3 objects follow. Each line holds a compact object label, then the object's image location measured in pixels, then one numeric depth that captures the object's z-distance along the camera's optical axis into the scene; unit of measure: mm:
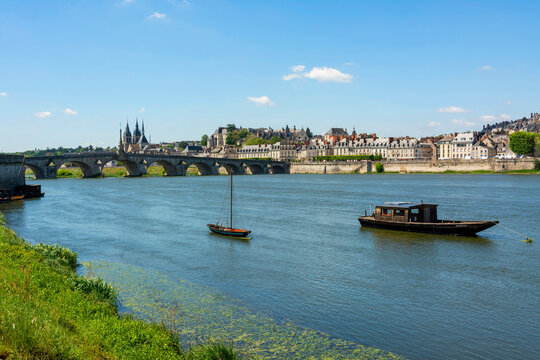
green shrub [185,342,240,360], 11000
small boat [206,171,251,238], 31609
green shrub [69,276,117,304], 15367
